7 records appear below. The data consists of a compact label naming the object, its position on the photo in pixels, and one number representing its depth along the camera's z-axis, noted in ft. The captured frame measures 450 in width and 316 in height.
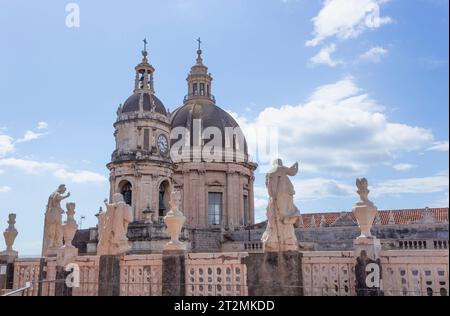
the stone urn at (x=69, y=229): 45.44
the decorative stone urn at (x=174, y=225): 38.06
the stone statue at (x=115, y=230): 41.06
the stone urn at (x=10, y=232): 53.76
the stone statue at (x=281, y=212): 33.73
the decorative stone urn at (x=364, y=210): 32.27
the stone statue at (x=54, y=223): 49.85
